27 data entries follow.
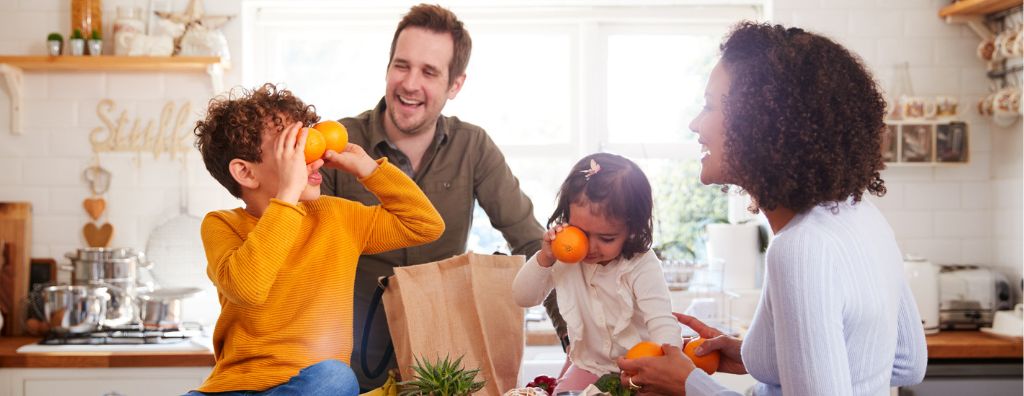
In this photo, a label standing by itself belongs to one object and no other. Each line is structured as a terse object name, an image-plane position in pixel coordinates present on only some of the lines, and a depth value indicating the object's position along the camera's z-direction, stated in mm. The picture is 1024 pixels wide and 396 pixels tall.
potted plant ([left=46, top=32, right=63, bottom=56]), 3664
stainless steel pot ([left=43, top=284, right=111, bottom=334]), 3471
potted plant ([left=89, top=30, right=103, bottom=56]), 3688
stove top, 3402
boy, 1649
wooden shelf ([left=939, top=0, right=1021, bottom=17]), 3463
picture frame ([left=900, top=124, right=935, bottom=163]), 3727
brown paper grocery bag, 1831
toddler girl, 1929
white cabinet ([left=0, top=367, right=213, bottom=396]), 3250
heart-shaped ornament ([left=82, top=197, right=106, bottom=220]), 3783
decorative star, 3717
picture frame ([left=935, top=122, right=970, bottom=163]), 3713
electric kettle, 3420
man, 2262
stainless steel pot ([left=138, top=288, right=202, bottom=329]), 3508
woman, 1289
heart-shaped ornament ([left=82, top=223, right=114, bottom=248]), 3793
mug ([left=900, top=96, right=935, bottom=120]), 3717
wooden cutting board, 3701
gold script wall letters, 3811
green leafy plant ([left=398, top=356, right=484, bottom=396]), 1526
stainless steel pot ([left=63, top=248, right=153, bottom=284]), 3621
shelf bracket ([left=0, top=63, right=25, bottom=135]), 3720
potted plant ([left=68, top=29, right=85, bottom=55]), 3668
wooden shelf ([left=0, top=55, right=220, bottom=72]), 3639
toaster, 3537
